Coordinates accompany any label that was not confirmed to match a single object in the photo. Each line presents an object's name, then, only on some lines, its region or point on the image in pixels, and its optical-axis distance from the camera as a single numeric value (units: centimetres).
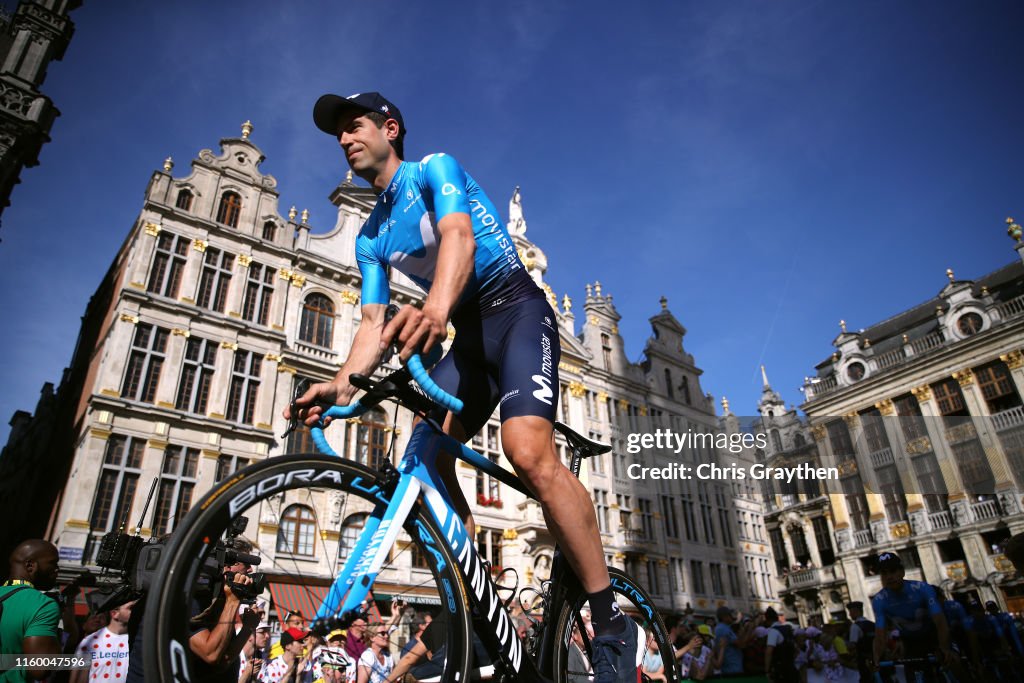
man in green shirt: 355
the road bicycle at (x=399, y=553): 149
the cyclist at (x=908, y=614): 573
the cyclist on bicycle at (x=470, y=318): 232
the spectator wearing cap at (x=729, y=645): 838
